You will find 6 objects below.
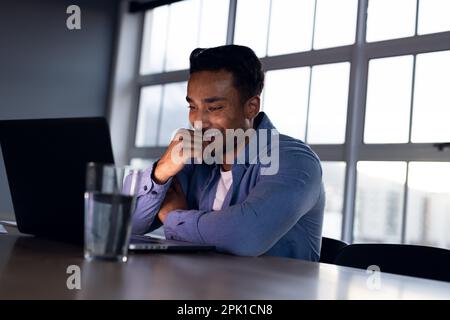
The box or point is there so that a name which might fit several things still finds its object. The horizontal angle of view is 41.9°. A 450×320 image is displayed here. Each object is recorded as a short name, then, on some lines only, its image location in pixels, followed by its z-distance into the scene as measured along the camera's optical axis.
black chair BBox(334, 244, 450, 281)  1.38
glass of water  0.88
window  3.41
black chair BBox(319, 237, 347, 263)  1.82
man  1.42
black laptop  1.07
